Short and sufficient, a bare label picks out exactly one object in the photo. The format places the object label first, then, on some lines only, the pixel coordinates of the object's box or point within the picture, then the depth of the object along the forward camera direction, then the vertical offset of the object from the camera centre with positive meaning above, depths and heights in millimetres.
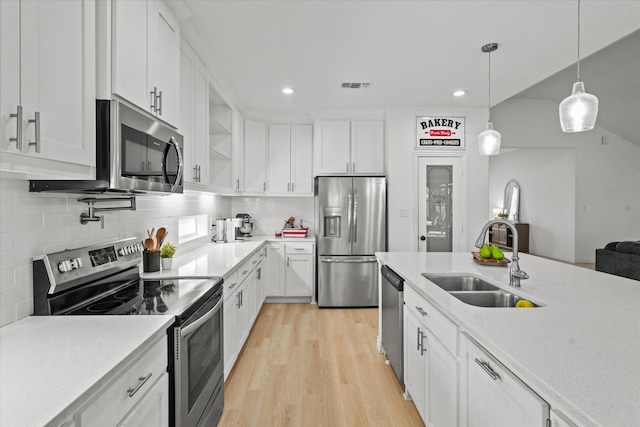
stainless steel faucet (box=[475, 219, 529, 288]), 1784 -331
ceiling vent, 3689 +1384
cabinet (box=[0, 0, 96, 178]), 959 +396
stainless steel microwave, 1395 +246
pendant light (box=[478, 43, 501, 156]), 2848 +612
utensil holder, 2225 -357
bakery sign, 4574 +1056
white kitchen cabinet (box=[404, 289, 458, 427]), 1558 -848
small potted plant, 2346 -336
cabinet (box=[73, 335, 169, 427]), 915 -599
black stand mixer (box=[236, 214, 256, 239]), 4652 -274
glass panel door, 4590 +97
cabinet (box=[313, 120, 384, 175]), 4723 +881
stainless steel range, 1443 -462
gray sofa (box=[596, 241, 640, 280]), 4262 -645
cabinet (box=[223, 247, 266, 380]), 2455 -859
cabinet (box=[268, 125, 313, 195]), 4988 +741
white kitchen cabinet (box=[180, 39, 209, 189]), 2475 +732
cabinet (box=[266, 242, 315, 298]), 4703 -848
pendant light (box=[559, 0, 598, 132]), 1907 +586
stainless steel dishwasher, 2391 -841
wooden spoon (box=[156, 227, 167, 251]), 2344 -207
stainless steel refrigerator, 4516 -388
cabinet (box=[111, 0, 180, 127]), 1488 +788
